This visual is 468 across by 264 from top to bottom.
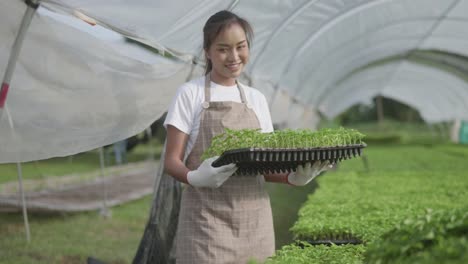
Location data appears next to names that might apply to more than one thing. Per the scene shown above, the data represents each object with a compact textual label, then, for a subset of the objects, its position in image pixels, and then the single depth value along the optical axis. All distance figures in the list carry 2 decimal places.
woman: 2.82
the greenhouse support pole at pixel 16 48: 3.04
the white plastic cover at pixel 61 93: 3.46
